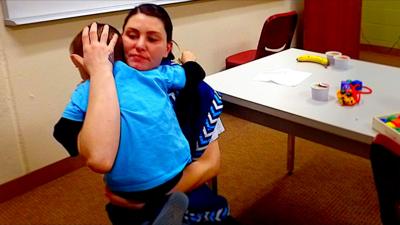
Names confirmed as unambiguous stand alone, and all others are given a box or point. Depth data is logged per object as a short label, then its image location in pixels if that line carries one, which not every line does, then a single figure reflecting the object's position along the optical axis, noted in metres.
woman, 0.96
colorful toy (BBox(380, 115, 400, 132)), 1.14
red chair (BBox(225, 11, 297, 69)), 3.02
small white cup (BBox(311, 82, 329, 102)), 1.44
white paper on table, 1.67
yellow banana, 1.88
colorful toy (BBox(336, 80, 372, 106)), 1.39
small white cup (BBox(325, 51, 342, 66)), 1.86
